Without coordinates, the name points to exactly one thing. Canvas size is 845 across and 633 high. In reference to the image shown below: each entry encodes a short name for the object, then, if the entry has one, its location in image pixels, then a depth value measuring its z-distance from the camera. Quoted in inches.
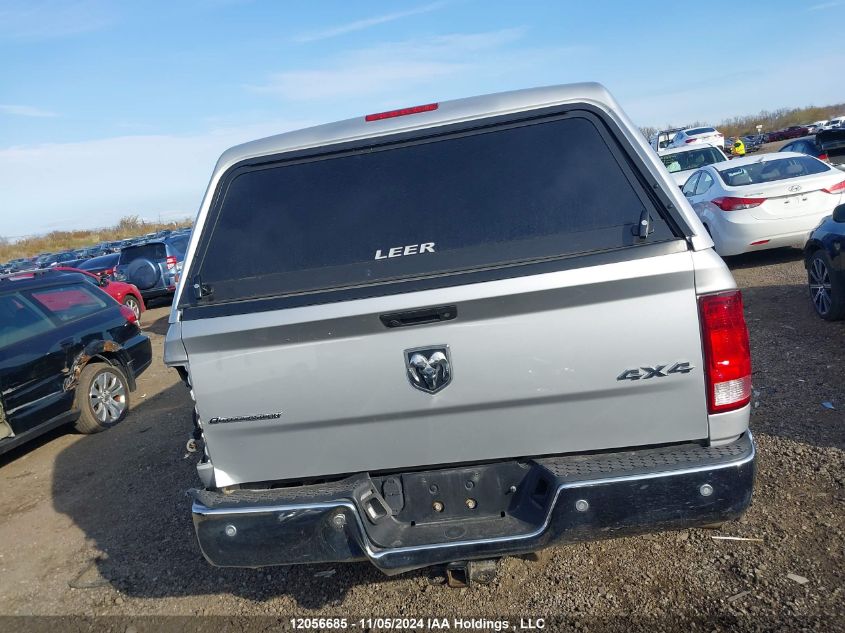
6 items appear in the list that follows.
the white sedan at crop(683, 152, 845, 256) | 347.6
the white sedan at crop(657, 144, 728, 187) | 638.5
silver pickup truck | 96.7
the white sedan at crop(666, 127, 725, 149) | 1117.6
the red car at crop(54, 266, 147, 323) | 514.4
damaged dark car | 233.6
